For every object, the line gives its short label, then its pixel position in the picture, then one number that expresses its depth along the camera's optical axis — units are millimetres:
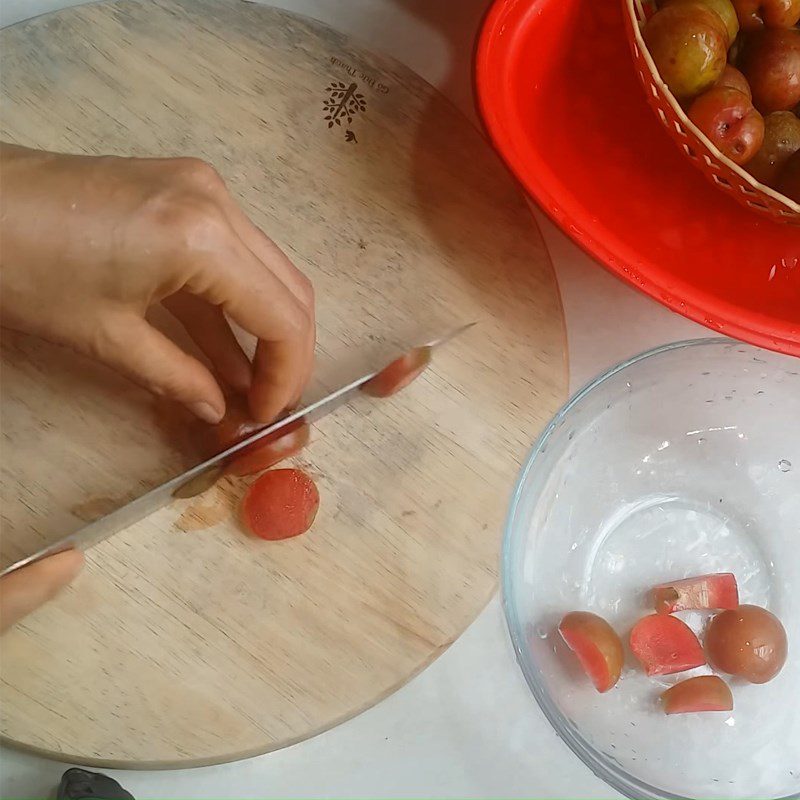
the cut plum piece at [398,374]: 863
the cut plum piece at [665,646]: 914
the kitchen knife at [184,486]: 785
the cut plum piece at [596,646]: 886
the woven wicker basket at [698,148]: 801
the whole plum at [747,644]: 908
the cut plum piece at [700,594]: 942
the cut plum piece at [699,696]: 910
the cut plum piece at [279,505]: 829
